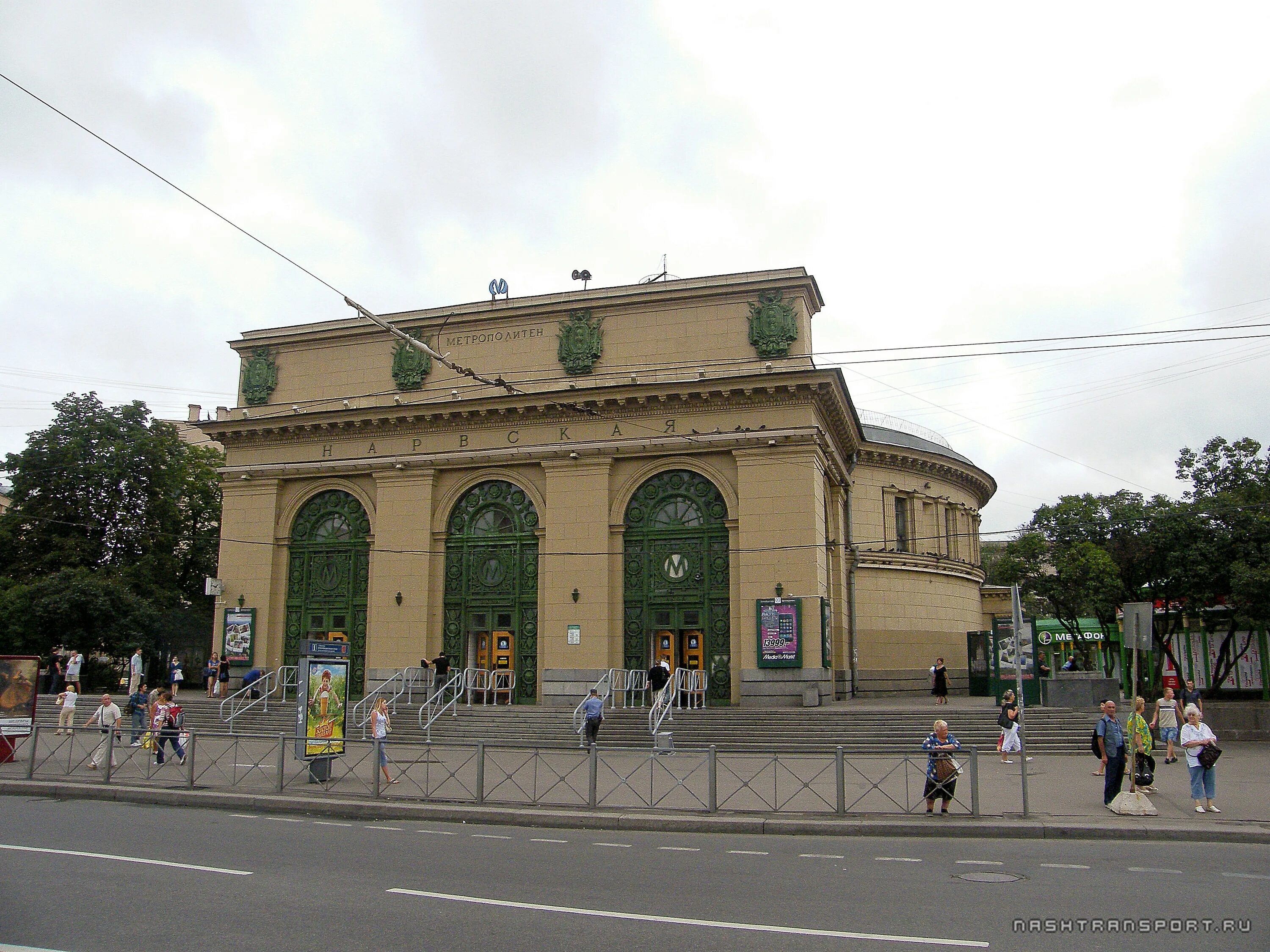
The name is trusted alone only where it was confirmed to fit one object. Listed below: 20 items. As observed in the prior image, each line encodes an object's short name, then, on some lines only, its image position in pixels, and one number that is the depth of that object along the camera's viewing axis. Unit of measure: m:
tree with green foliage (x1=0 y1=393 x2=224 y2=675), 37.31
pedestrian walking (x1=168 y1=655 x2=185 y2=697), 28.09
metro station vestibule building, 28.66
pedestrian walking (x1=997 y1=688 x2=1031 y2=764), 20.58
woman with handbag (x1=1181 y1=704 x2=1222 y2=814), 13.91
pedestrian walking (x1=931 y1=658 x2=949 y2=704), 29.27
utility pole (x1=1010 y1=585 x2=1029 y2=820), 13.65
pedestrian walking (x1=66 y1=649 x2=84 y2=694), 29.89
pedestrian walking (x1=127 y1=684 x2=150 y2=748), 23.27
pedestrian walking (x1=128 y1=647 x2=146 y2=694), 28.20
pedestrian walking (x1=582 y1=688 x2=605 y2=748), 21.67
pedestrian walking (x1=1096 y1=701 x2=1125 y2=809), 14.66
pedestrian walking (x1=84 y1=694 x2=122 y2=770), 18.19
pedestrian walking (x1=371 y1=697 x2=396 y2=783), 19.25
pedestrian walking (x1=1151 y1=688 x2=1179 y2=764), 20.56
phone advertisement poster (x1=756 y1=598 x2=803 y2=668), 27.03
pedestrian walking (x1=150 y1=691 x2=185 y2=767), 18.81
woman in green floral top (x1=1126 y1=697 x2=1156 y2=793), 15.29
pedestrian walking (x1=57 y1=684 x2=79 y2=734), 22.95
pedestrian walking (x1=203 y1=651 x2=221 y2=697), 31.83
